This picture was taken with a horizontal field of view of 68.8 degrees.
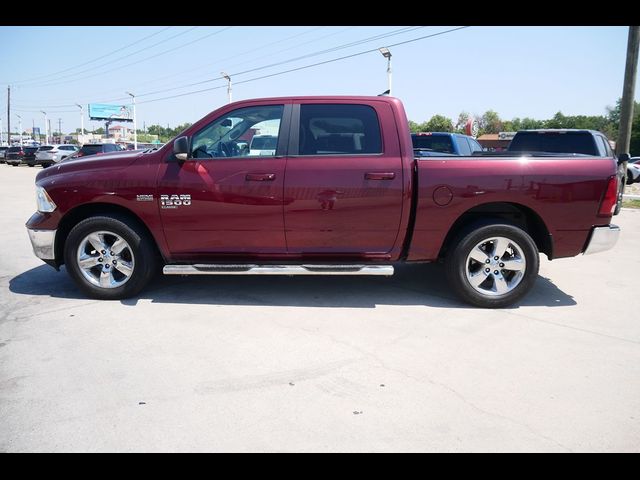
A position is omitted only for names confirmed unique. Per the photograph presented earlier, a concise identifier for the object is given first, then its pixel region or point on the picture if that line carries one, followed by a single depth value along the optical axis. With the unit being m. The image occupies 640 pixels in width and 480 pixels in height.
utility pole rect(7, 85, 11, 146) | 77.25
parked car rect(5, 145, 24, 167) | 35.50
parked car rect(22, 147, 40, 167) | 34.22
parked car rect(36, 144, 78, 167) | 32.19
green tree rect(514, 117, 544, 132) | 96.72
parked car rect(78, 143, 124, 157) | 23.00
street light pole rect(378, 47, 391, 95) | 23.52
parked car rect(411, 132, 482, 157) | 11.24
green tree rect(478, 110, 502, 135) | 104.12
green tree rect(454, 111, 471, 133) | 89.90
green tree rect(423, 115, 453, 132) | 78.81
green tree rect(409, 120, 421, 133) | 85.30
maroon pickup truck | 4.41
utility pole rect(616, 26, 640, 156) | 12.98
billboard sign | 95.88
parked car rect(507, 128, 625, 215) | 8.75
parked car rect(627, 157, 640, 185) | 21.56
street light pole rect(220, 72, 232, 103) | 32.66
